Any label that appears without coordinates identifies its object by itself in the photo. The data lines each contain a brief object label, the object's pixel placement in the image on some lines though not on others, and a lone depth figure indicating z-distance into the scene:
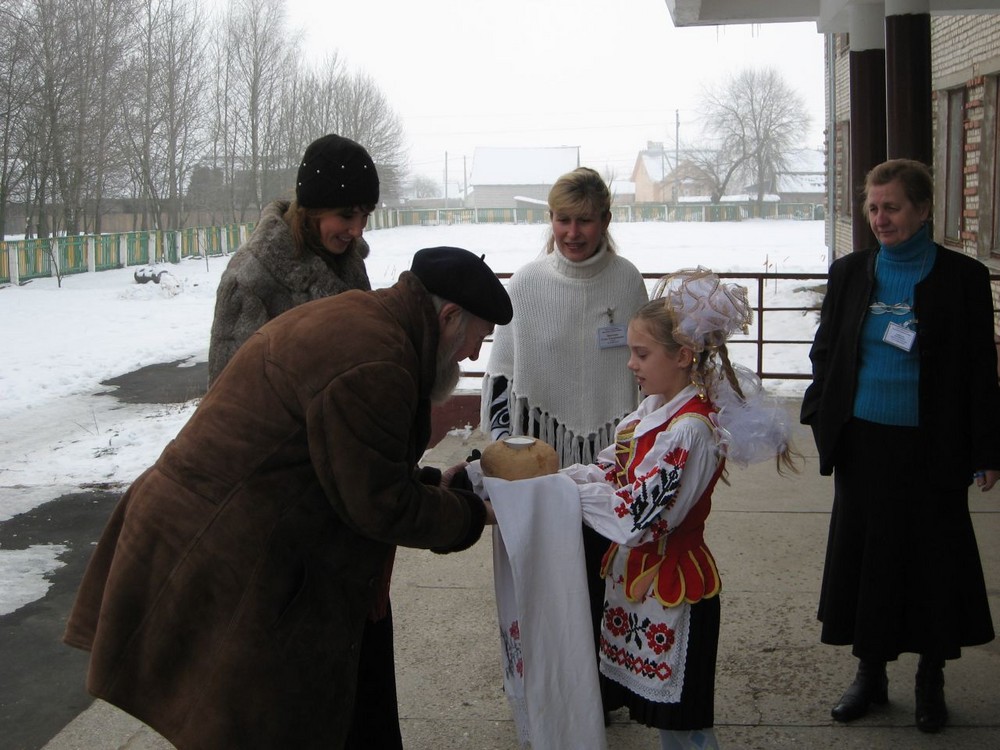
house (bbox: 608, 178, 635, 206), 101.44
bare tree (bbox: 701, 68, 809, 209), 69.06
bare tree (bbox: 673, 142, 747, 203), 73.50
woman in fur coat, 3.20
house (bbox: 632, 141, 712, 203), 84.13
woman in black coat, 3.29
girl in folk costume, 2.62
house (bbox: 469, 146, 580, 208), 93.56
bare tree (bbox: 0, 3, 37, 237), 30.62
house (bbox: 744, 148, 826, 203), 76.00
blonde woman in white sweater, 3.55
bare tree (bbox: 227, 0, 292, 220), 52.34
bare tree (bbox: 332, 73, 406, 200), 65.50
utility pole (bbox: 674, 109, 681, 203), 85.12
